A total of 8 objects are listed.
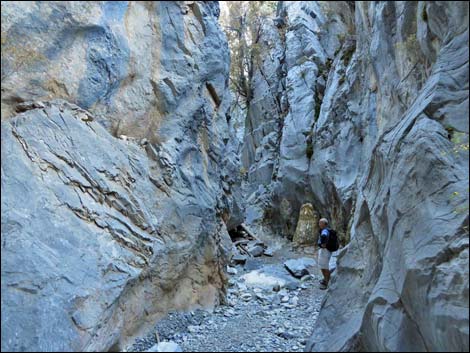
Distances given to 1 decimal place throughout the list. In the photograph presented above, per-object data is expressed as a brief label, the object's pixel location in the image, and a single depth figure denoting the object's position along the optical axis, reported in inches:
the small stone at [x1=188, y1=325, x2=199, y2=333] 325.8
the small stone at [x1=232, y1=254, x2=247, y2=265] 629.6
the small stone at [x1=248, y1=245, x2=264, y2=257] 696.4
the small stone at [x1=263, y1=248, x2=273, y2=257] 701.3
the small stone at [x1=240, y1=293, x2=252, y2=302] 430.9
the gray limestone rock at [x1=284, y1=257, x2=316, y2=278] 526.8
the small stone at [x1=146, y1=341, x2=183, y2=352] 244.2
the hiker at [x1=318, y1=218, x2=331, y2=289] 444.1
